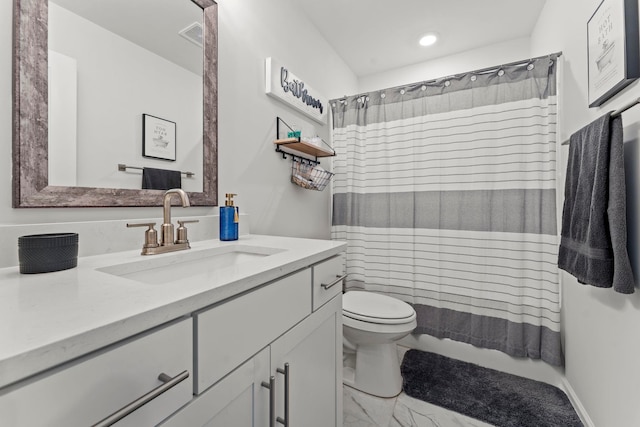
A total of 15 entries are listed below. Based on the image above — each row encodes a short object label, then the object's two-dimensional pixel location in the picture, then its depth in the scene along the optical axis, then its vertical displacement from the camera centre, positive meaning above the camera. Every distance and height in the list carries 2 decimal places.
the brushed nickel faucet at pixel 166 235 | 0.94 -0.09
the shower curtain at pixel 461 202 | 1.68 +0.07
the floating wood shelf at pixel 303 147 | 1.63 +0.41
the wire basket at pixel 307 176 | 1.86 +0.24
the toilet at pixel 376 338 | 1.52 -0.70
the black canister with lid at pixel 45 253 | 0.67 -0.11
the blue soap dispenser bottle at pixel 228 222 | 1.24 -0.05
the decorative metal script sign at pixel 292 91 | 1.63 +0.79
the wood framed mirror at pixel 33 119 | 0.76 +0.25
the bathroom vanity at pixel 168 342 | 0.36 -0.23
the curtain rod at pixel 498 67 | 1.63 +0.93
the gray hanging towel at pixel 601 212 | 0.99 +0.01
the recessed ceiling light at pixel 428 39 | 2.21 +1.39
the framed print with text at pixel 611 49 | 0.98 +0.64
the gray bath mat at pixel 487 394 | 1.42 -1.02
